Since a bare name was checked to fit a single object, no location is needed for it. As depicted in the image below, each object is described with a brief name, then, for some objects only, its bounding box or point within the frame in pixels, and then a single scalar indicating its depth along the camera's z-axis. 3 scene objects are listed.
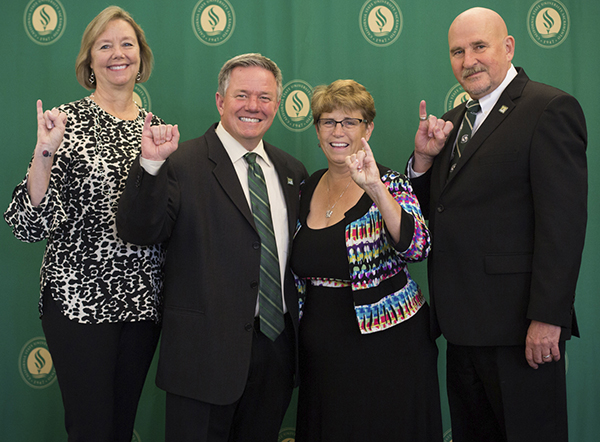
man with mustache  1.58
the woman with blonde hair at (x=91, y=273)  1.67
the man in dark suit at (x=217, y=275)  1.62
